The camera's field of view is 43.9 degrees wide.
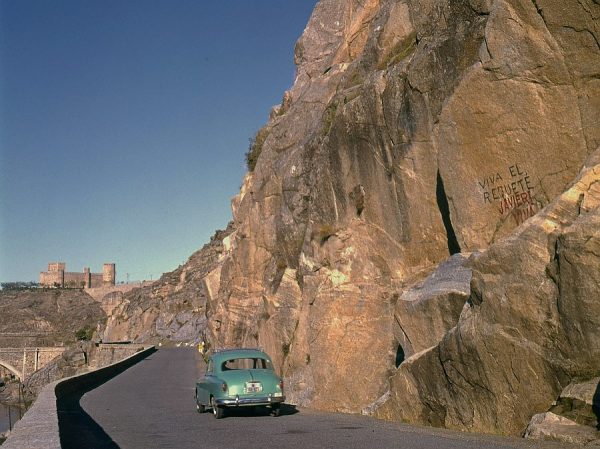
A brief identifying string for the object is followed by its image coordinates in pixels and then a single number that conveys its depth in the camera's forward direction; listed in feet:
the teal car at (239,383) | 52.13
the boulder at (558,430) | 32.37
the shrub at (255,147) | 127.75
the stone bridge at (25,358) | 339.36
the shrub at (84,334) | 426.76
